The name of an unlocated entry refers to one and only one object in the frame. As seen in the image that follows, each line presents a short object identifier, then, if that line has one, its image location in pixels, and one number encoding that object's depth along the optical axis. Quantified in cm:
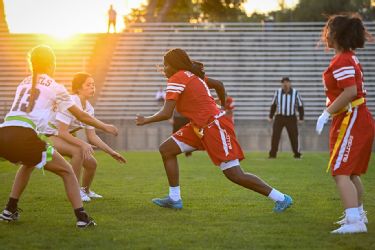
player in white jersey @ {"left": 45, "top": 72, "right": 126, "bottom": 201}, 911
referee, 1891
